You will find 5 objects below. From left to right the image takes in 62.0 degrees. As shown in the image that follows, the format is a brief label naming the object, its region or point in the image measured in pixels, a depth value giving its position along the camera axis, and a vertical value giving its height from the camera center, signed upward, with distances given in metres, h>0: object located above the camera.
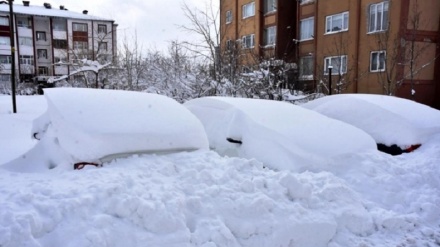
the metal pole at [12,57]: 10.63 +0.63
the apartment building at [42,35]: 43.56 +5.35
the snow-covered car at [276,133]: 4.88 -0.78
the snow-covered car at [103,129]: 3.74 -0.55
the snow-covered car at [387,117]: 6.22 -0.68
